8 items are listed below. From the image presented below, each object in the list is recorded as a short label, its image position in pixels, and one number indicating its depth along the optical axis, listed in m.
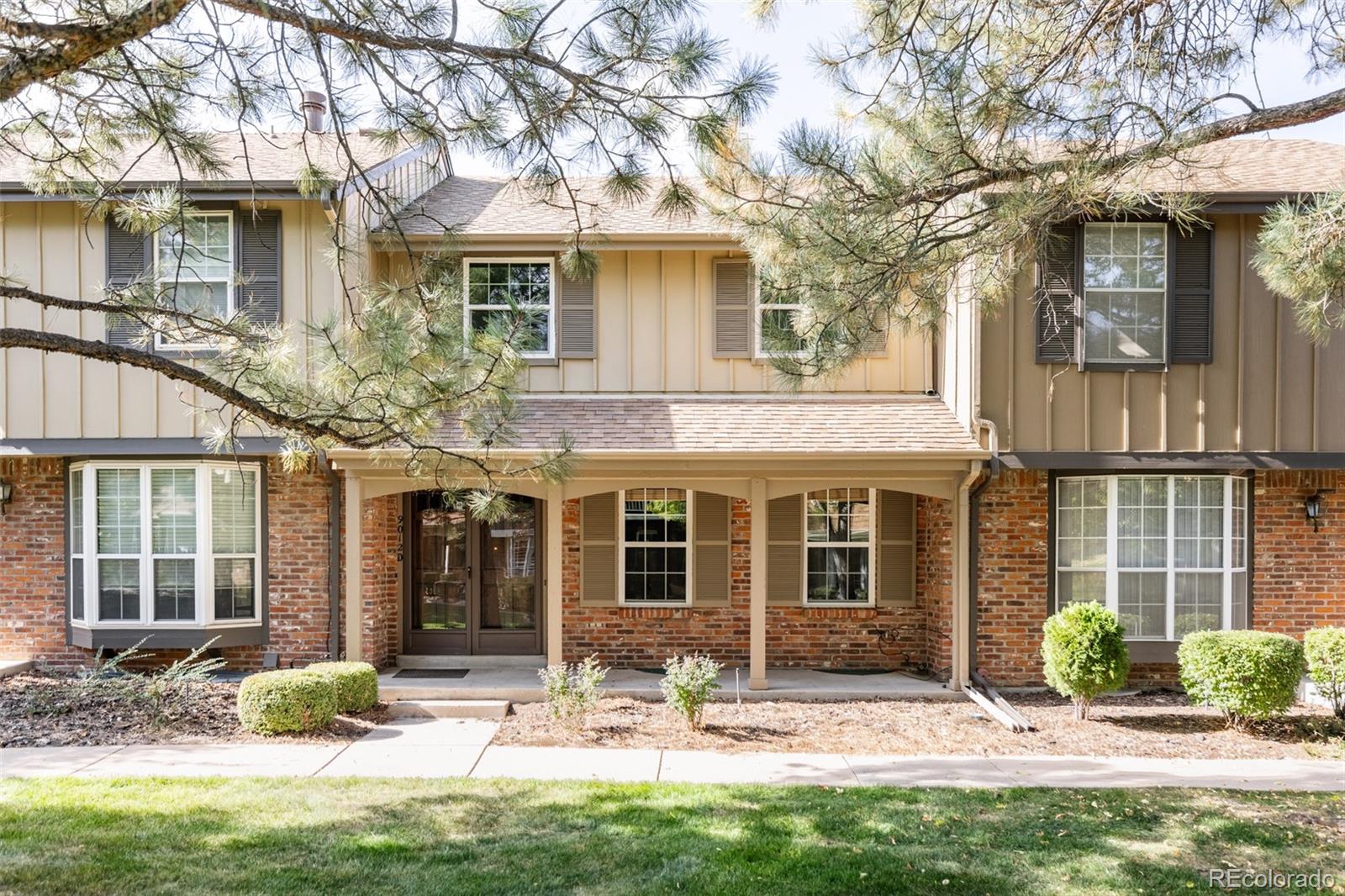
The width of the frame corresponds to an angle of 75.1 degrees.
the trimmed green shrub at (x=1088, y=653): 7.93
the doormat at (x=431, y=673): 9.59
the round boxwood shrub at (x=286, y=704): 7.52
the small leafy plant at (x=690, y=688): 7.69
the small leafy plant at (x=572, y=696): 7.89
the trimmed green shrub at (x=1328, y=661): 7.79
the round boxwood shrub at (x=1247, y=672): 7.65
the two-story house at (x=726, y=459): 8.99
